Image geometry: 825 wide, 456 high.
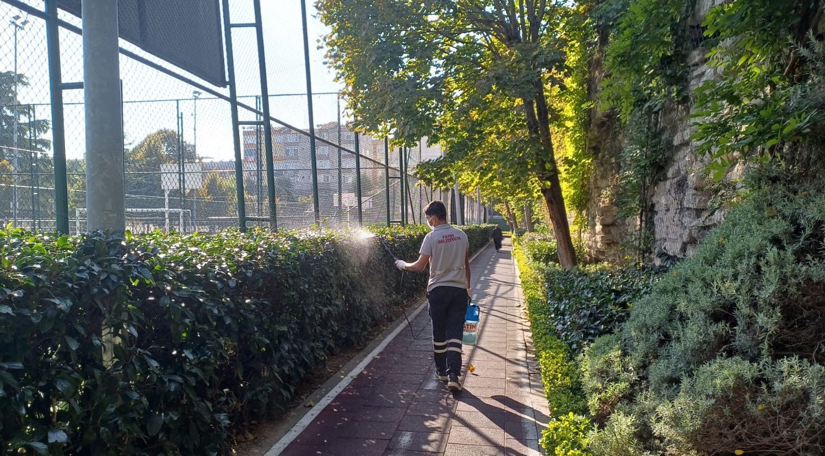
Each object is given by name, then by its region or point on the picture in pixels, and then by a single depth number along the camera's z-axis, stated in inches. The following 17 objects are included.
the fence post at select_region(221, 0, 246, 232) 288.0
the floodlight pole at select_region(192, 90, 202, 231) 263.7
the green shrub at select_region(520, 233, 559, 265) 604.1
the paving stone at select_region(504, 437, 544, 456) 161.3
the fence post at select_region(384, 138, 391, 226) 584.2
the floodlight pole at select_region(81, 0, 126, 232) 135.6
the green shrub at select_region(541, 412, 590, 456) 124.6
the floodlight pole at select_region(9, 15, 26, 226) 146.3
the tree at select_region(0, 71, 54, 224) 152.7
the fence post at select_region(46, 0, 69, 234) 153.4
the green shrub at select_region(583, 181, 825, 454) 97.1
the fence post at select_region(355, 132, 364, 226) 481.4
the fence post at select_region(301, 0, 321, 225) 375.2
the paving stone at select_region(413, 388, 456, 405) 209.9
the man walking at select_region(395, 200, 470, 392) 220.4
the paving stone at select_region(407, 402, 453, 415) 196.0
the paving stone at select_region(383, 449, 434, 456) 160.6
